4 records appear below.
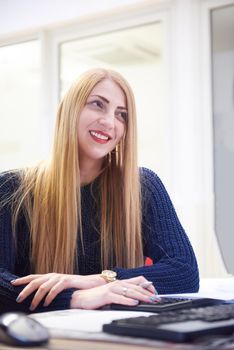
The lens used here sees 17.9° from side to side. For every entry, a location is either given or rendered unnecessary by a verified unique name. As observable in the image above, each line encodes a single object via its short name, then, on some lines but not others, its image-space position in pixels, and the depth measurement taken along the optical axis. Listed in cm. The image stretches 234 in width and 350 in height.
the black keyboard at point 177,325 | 83
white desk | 81
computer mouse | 82
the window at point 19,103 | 398
